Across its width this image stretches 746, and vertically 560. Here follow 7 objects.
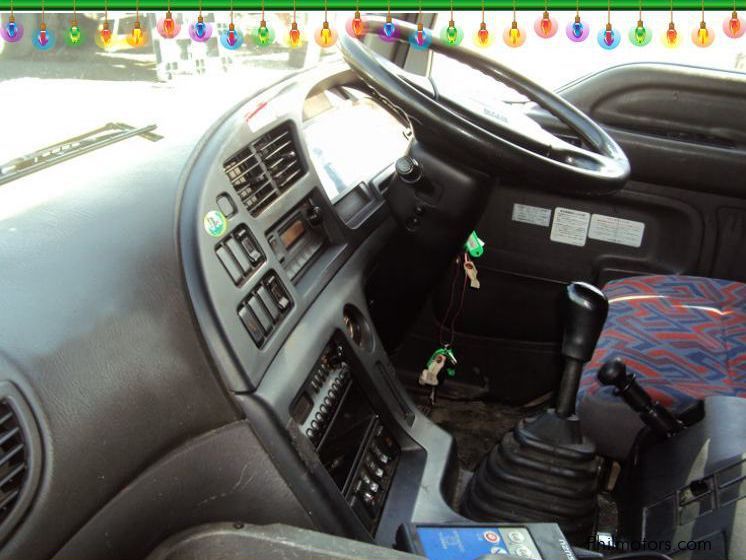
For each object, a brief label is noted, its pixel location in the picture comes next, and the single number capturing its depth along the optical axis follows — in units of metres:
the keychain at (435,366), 1.82
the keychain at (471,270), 1.80
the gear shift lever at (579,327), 1.30
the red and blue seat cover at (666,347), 1.44
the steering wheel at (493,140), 1.20
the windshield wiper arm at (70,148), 1.03
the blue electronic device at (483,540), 1.05
